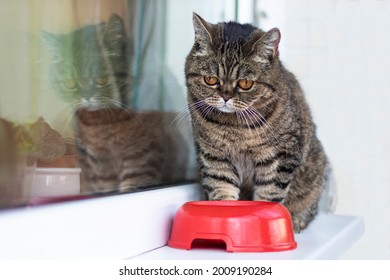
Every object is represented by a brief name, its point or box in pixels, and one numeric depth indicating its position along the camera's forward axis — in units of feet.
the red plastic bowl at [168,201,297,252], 3.99
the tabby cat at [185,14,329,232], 4.70
